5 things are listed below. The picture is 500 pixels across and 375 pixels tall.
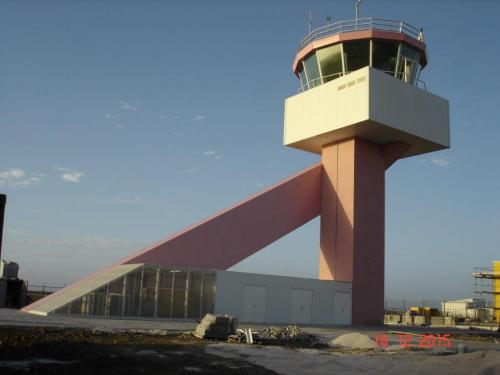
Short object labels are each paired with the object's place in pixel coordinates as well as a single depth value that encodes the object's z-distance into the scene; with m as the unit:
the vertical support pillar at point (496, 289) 49.45
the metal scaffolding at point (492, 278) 49.28
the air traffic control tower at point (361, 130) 32.84
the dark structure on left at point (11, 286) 37.31
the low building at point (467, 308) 54.06
